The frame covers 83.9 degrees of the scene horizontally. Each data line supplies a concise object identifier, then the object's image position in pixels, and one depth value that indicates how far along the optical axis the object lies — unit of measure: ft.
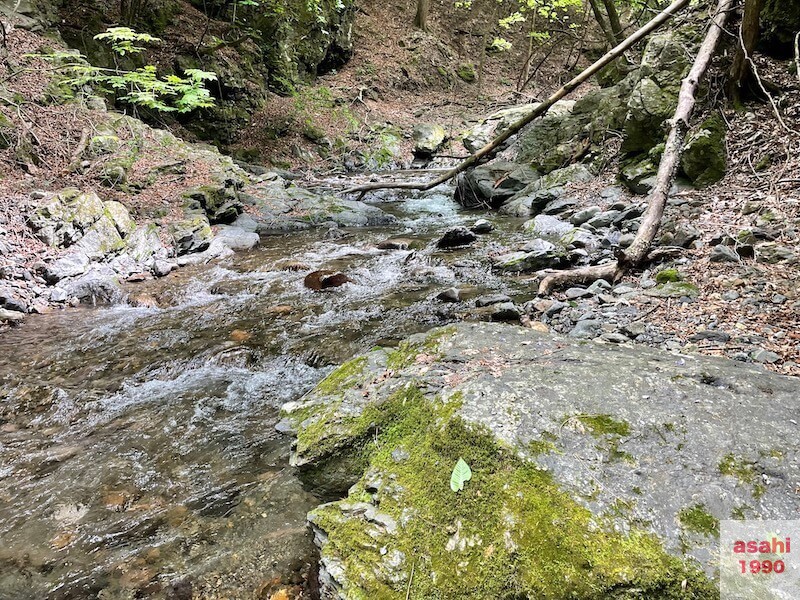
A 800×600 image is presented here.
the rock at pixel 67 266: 22.70
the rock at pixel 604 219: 26.89
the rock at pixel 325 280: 23.84
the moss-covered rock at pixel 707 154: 23.82
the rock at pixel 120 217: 27.37
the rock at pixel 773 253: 14.58
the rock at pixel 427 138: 65.72
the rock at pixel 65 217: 23.89
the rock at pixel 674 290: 14.67
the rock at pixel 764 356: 10.07
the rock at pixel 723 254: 15.61
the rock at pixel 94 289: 22.56
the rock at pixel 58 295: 21.82
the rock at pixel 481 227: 32.58
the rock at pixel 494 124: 55.47
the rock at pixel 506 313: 15.98
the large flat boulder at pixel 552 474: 5.52
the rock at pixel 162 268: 26.27
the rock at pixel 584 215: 29.46
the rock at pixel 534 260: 22.68
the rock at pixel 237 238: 32.60
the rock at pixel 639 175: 29.40
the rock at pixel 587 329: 13.30
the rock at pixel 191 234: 29.76
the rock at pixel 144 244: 26.94
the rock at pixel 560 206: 33.30
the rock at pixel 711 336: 11.58
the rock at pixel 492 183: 43.60
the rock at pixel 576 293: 16.94
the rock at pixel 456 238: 29.60
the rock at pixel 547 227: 29.40
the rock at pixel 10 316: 19.42
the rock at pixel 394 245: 30.83
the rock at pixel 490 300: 18.85
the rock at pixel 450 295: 20.18
